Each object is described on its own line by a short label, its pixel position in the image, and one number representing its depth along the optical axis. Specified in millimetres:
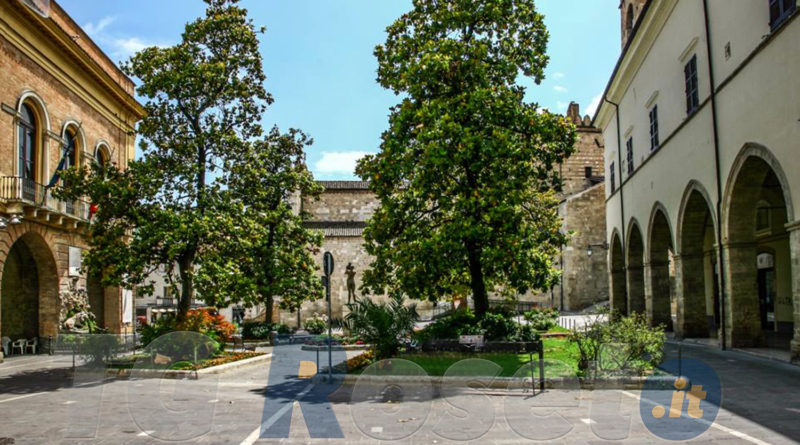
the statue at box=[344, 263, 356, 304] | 38750
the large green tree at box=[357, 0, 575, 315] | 16312
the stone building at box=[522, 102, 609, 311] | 45781
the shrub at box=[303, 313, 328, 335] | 30766
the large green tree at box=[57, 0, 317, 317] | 16734
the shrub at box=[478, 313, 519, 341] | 16859
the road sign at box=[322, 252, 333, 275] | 13328
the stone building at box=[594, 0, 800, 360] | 14273
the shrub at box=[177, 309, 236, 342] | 16734
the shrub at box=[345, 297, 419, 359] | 14984
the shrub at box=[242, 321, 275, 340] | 27484
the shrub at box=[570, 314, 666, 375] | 11977
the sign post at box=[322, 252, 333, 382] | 13308
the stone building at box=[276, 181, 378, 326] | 44156
